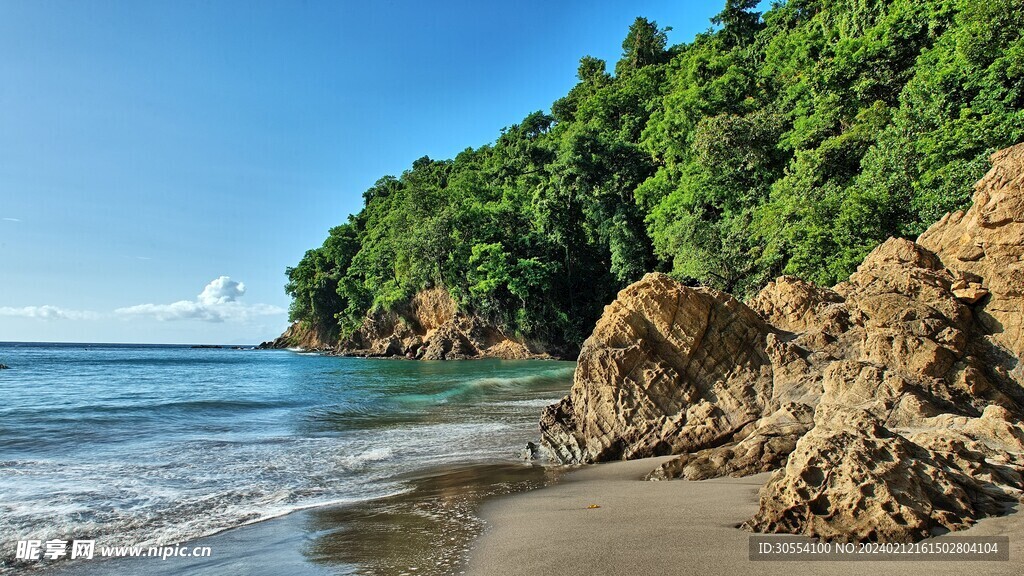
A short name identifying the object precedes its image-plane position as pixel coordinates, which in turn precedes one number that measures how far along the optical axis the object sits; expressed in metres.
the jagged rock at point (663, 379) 7.87
